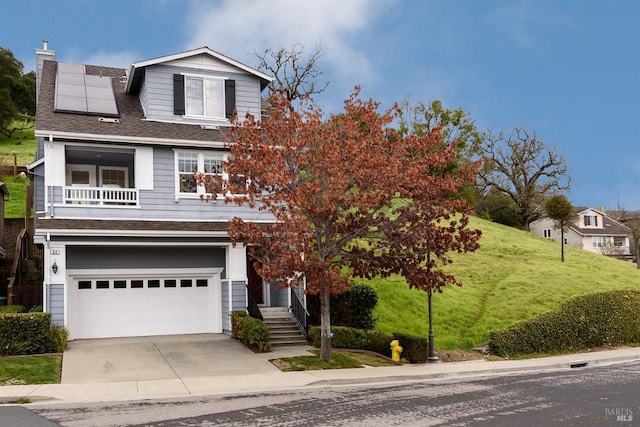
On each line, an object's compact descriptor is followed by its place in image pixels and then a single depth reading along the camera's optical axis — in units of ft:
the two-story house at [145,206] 66.49
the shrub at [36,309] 68.68
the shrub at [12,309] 68.18
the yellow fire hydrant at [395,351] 63.93
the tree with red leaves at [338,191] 53.98
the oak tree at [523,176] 201.05
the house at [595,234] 254.88
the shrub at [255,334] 63.41
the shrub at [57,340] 59.62
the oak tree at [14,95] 203.41
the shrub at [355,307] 72.23
